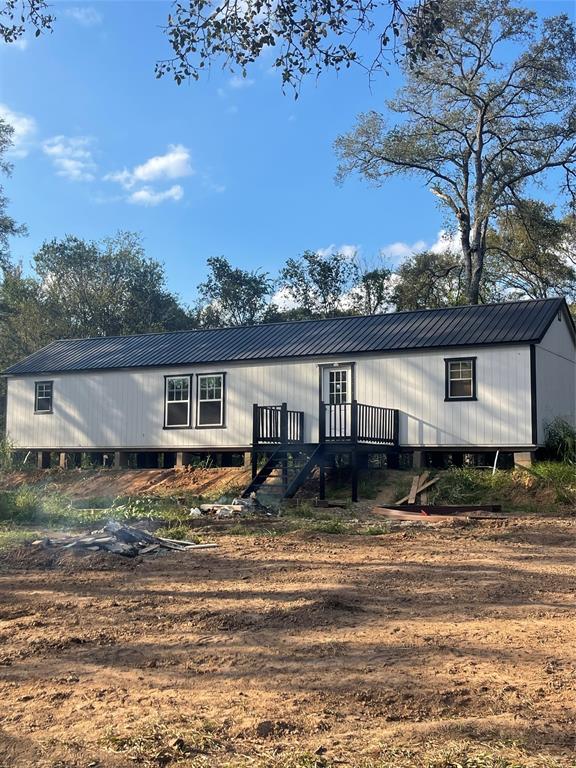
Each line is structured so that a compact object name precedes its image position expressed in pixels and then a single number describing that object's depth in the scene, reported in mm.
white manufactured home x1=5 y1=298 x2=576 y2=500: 18531
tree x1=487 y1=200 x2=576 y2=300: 32312
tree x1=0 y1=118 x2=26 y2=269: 31172
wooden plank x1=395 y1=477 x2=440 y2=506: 16639
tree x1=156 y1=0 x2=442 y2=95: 6742
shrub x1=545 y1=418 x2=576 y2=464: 17734
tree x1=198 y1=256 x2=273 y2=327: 42906
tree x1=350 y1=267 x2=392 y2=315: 39678
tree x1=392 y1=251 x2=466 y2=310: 35062
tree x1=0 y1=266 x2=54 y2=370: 40062
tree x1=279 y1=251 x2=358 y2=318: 41219
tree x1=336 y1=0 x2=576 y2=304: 28953
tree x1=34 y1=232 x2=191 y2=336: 41188
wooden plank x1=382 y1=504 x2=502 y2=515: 14508
